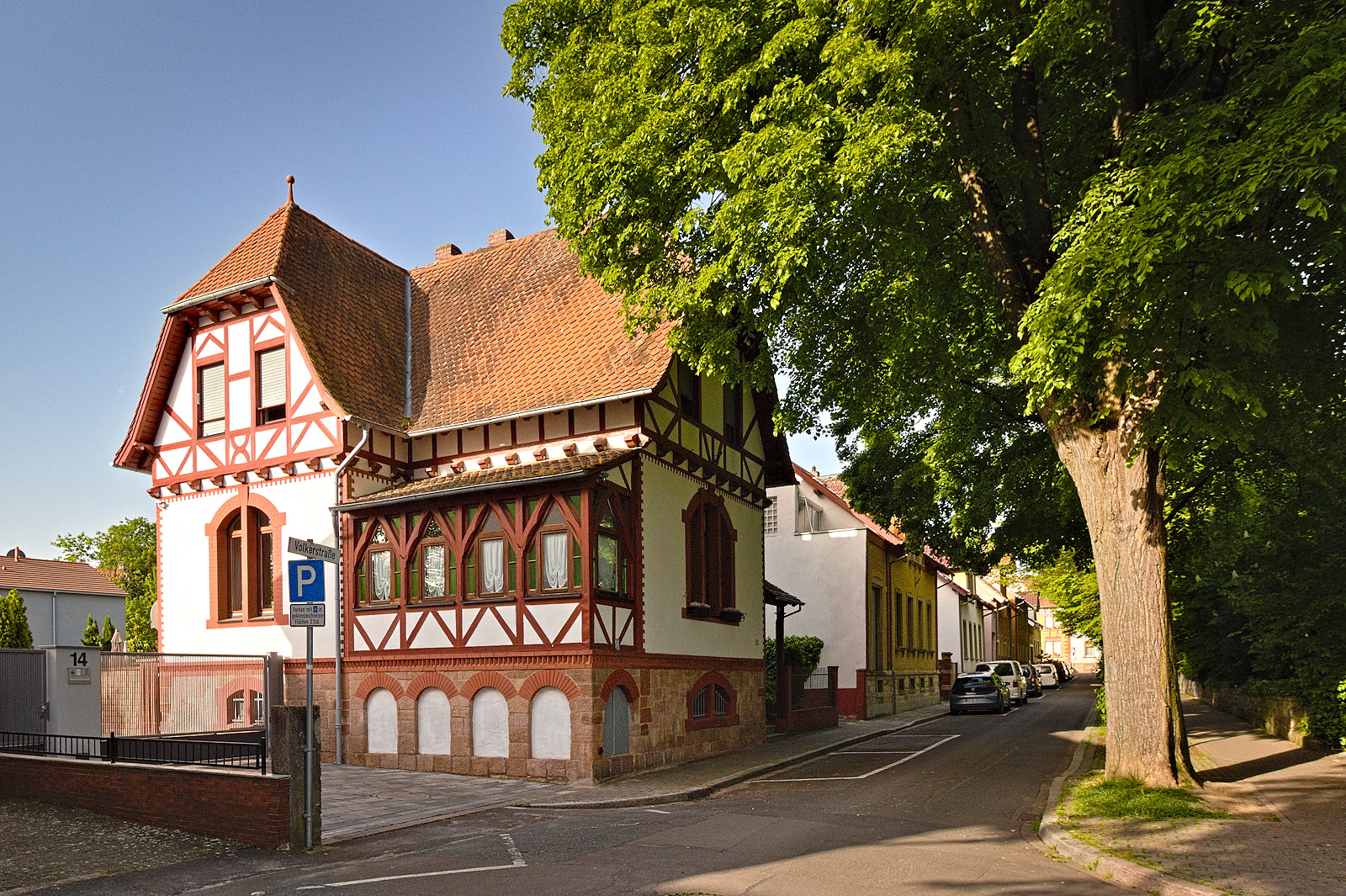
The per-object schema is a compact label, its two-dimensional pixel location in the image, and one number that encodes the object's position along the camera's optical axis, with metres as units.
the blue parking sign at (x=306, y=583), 11.32
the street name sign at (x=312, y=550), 11.10
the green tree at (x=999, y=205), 10.15
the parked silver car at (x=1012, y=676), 39.06
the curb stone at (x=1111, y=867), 8.27
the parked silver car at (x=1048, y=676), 59.84
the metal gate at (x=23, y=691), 13.30
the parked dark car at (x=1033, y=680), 50.16
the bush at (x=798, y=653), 27.20
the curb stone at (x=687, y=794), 14.00
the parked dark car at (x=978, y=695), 34.25
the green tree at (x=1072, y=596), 49.53
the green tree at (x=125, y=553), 63.12
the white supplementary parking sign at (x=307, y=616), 11.11
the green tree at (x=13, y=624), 25.36
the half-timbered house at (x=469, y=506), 16.64
